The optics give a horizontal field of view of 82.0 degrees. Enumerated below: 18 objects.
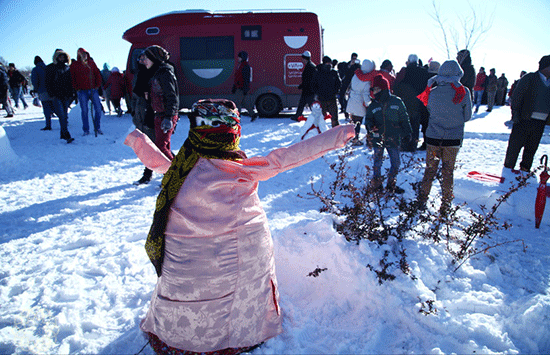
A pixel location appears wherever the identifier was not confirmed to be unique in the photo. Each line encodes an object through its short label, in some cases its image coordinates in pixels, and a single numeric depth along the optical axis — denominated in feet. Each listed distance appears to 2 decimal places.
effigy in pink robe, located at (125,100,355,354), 5.50
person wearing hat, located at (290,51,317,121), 26.66
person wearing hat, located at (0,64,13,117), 32.36
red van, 32.58
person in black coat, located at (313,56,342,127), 23.76
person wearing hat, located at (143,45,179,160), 13.50
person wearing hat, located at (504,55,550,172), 14.80
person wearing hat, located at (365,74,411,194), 13.70
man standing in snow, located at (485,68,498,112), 47.26
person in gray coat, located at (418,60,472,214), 11.60
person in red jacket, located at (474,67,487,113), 45.14
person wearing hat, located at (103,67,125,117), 36.83
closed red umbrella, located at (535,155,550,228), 11.39
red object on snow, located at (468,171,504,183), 14.35
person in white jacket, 21.09
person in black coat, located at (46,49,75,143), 22.66
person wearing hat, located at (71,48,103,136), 23.53
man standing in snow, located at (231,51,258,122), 29.43
